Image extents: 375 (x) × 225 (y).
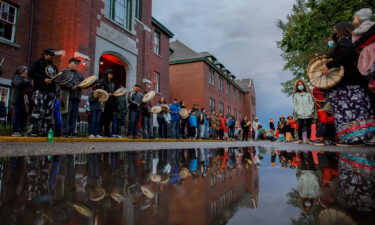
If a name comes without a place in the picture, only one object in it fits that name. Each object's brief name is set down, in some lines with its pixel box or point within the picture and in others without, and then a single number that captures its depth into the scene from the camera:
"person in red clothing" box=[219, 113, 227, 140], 17.04
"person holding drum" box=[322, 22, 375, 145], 4.37
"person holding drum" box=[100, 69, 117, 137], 7.66
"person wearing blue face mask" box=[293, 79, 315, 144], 6.93
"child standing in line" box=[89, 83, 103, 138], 7.19
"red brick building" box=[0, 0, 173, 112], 10.70
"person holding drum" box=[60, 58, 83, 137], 6.39
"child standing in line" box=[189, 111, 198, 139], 13.44
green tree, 12.65
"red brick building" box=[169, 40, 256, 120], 26.38
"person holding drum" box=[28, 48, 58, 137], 5.69
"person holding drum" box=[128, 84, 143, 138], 8.74
